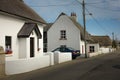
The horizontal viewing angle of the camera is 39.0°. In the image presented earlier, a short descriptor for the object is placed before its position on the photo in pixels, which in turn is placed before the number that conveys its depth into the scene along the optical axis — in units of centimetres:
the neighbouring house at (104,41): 6027
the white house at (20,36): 1181
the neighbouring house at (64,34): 3122
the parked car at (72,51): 2345
